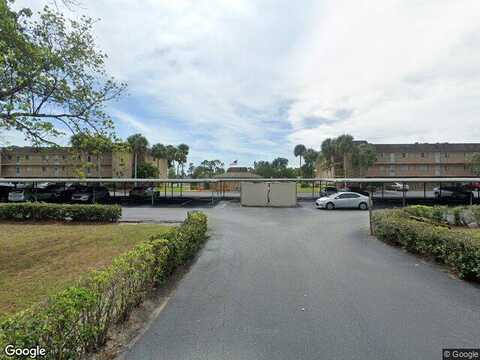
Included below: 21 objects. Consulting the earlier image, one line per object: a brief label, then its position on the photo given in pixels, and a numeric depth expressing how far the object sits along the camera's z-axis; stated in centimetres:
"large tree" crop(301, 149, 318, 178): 7412
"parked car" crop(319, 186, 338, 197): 2874
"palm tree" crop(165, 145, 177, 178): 6264
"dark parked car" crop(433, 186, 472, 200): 2597
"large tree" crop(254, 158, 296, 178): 7043
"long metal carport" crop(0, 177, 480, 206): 2148
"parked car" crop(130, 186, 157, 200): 2867
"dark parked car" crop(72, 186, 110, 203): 2319
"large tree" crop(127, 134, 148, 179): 4888
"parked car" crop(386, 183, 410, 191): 4771
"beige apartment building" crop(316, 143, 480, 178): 5081
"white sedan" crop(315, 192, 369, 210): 2023
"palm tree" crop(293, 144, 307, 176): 7809
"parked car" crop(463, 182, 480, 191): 3143
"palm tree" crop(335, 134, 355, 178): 4448
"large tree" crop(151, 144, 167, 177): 5816
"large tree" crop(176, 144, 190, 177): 6750
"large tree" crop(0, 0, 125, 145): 595
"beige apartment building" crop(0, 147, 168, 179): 4756
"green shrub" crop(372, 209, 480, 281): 528
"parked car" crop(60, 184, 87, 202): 2412
